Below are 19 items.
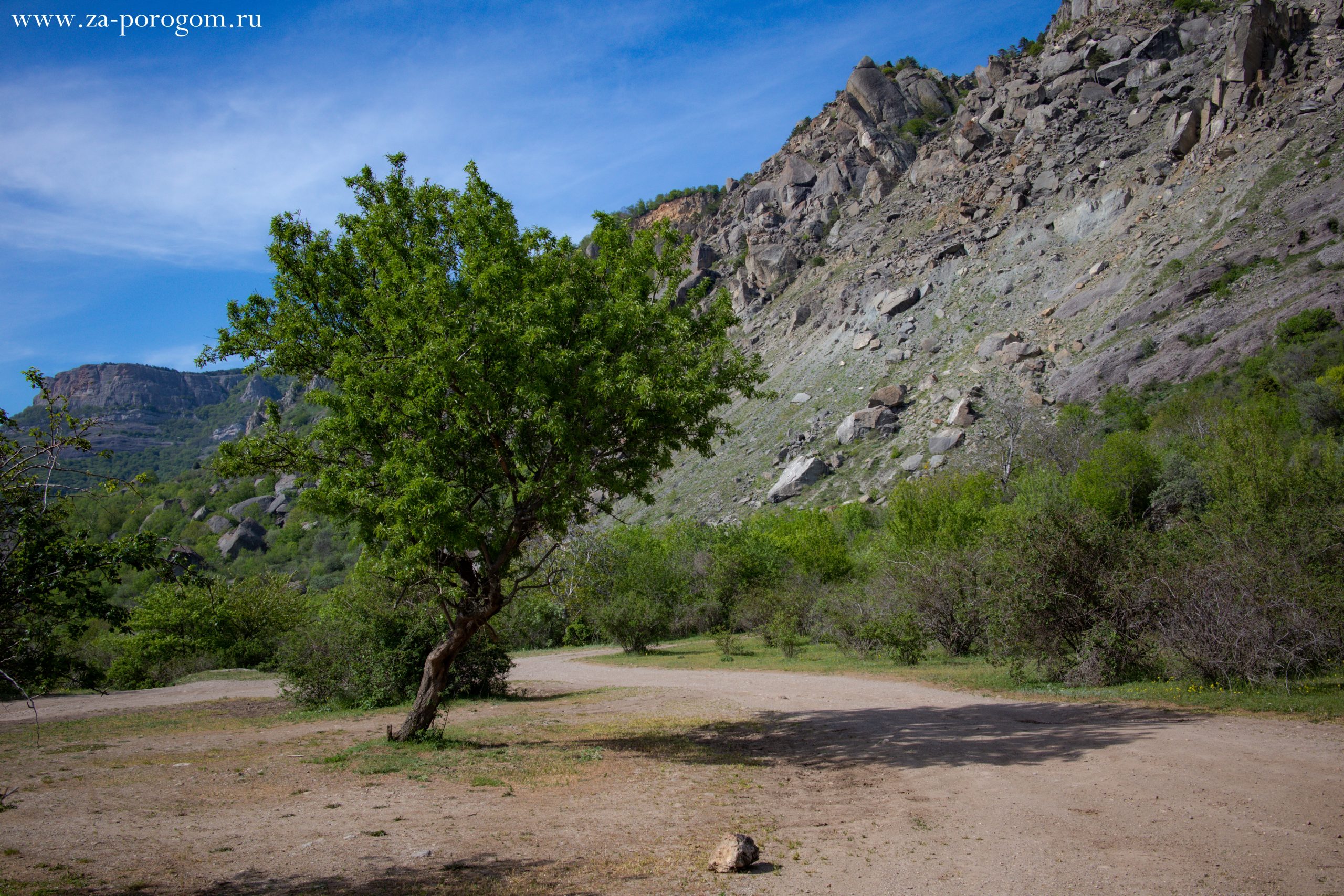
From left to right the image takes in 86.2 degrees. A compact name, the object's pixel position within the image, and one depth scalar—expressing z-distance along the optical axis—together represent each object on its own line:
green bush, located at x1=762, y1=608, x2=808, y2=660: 24.25
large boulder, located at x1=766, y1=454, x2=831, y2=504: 54.75
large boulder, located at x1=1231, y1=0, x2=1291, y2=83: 51.97
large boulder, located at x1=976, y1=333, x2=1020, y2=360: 52.69
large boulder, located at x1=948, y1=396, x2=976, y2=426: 48.91
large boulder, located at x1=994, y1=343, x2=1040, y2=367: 50.84
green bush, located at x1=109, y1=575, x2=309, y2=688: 30.05
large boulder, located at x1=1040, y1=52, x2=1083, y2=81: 72.69
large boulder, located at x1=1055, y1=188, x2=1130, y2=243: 55.69
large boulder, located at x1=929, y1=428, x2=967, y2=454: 47.53
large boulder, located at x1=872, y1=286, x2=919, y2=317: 65.75
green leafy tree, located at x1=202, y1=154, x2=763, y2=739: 9.59
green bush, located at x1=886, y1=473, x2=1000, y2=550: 29.42
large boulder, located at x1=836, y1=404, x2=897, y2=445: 54.69
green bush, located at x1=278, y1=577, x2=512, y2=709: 16.39
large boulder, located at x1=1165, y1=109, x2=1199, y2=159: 53.94
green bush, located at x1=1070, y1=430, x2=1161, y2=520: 34.50
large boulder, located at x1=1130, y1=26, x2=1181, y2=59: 66.56
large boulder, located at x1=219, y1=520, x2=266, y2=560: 85.88
